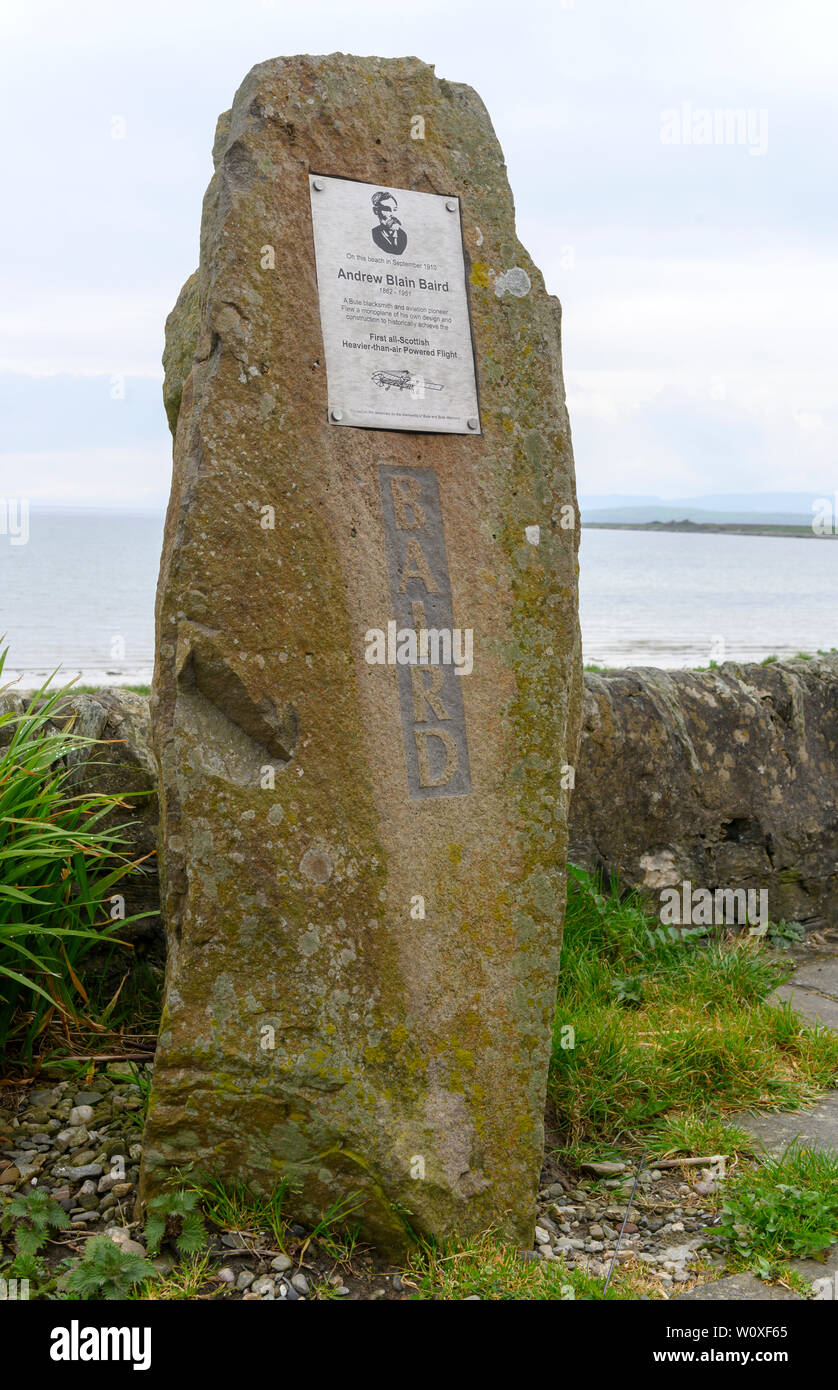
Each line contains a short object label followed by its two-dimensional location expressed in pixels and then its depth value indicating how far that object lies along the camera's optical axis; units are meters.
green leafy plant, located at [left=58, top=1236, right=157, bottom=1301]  2.61
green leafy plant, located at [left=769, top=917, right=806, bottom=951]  5.08
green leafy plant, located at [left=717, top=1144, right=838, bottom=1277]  2.91
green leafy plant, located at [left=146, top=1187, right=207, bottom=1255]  2.77
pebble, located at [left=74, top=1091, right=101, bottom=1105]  3.37
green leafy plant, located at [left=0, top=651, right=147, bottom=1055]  3.36
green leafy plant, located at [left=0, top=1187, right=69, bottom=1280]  2.75
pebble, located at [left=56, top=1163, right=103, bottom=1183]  3.06
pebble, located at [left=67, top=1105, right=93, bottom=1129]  3.29
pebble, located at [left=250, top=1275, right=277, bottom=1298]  2.70
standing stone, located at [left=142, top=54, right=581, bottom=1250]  2.85
